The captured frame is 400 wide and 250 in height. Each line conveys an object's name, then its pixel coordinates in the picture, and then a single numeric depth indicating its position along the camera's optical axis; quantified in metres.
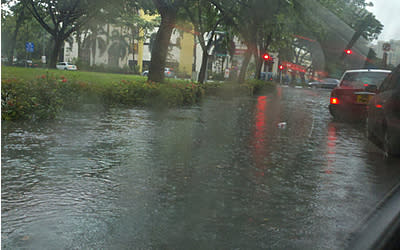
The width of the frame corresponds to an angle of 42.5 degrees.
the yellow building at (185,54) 68.06
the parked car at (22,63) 55.01
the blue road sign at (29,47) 34.93
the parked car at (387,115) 7.56
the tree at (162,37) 18.31
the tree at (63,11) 30.27
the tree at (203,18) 24.64
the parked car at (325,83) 56.57
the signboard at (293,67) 71.49
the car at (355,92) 13.21
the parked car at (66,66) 59.43
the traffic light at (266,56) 39.31
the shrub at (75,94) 9.87
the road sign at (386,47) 14.85
